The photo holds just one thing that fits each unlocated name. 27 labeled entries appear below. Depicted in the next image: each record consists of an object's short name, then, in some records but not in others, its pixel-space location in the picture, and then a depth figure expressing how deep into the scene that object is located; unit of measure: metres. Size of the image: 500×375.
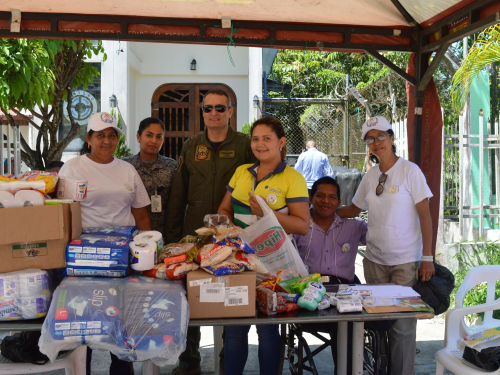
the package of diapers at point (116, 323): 1.99
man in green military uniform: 3.30
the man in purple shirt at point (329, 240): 3.24
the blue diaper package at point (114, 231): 2.43
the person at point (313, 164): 8.87
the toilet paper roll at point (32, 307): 2.14
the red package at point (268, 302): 2.27
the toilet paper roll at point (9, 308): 2.12
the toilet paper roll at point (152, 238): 2.36
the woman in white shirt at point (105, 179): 2.98
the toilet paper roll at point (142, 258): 2.25
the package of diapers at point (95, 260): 2.21
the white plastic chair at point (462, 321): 2.49
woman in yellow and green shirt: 2.63
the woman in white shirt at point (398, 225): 3.03
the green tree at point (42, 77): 3.98
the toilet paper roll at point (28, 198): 2.19
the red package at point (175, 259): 2.28
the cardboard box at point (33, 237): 2.14
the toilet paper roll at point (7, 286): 2.12
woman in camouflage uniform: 3.54
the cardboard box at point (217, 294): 2.20
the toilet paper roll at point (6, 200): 2.16
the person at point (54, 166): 4.88
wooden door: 10.89
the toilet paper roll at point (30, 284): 2.13
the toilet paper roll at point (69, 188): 2.42
